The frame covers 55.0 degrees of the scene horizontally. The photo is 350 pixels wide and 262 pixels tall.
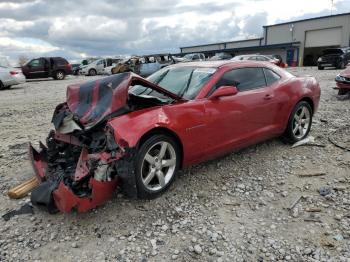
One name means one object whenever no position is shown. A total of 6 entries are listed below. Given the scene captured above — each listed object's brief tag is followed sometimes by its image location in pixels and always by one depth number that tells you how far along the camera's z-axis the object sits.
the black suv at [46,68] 22.42
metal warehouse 38.25
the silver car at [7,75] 15.56
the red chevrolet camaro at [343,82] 9.69
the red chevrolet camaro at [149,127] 3.32
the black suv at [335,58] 22.36
